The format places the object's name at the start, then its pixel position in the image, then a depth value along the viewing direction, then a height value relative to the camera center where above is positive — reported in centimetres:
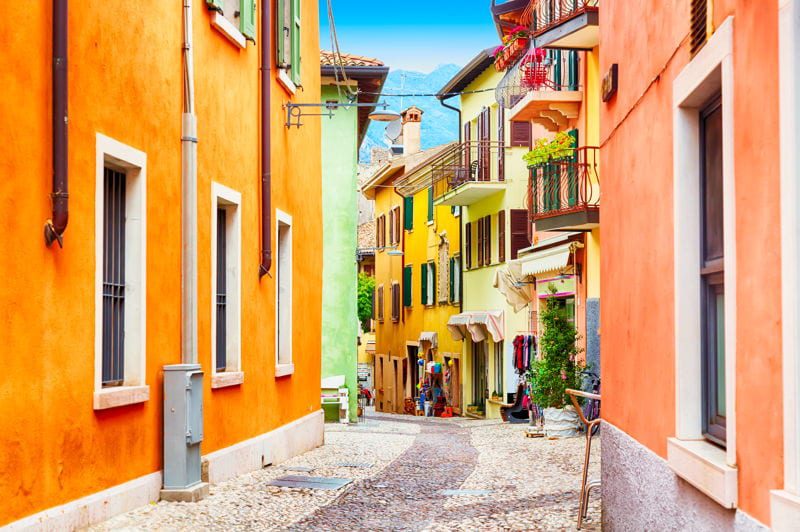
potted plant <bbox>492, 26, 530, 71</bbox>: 2370 +529
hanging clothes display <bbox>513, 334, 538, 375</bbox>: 2670 -86
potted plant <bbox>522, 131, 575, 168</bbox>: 2095 +275
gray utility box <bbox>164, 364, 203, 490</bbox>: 1014 -92
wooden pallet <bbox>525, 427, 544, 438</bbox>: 2047 -204
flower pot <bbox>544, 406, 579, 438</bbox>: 1947 -177
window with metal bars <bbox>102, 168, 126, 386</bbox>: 923 +27
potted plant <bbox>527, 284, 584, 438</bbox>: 1950 -108
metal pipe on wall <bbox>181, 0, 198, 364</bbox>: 1077 +90
